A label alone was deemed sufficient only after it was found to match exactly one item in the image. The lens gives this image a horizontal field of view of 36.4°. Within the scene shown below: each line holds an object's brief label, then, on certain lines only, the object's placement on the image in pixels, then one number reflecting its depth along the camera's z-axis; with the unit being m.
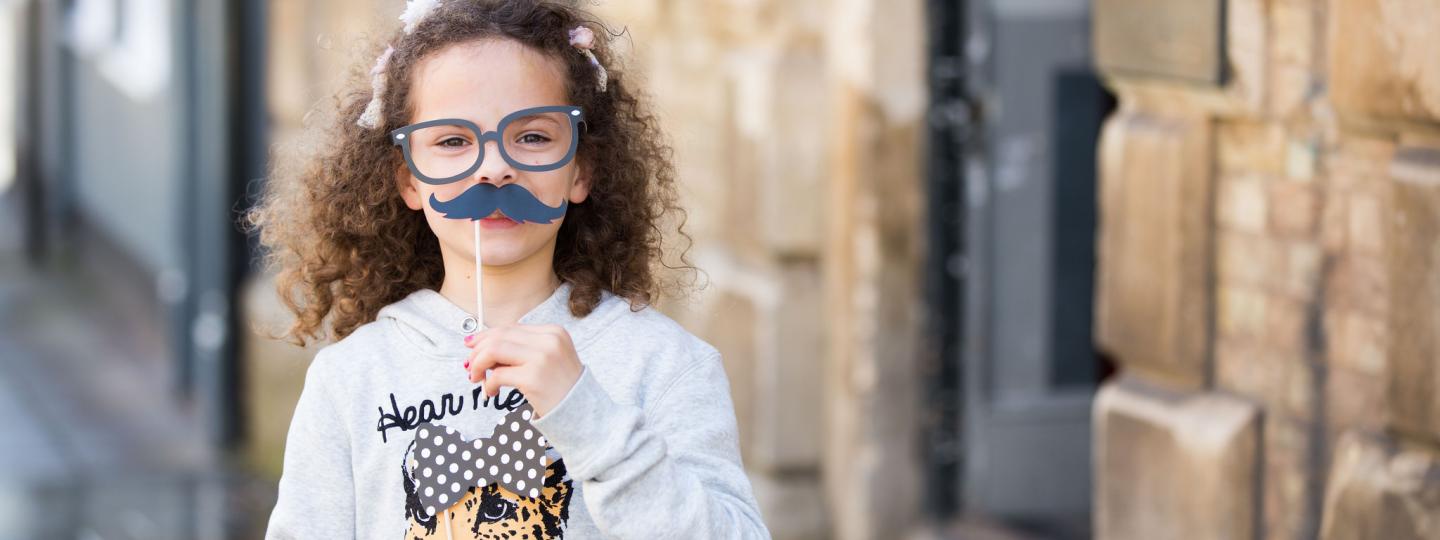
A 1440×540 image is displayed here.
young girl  2.35
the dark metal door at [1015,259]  6.07
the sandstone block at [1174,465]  4.23
